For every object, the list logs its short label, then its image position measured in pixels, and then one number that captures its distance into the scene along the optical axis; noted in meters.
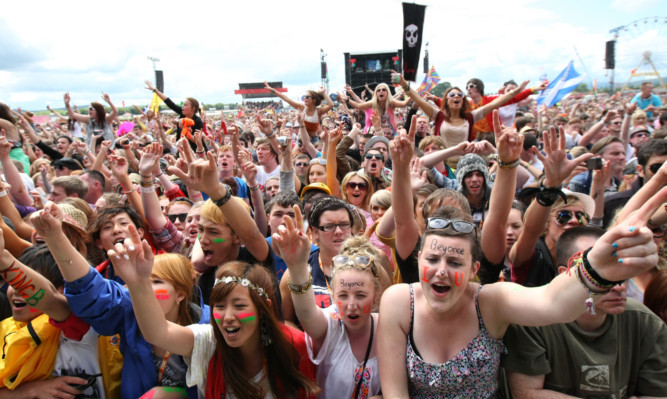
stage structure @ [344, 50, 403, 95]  23.77
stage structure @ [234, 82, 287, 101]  62.80
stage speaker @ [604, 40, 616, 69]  20.69
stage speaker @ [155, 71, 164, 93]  23.20
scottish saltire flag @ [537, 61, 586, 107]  9.35
